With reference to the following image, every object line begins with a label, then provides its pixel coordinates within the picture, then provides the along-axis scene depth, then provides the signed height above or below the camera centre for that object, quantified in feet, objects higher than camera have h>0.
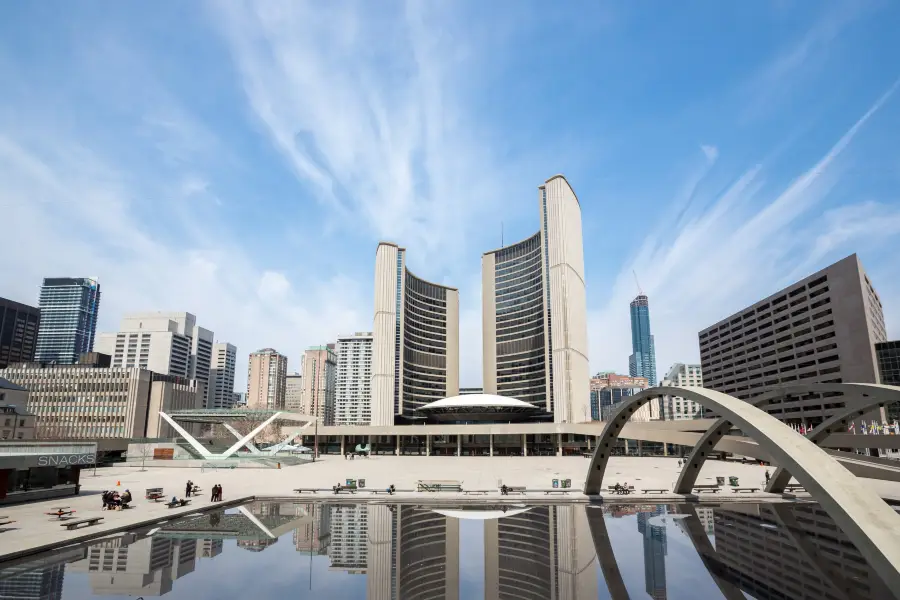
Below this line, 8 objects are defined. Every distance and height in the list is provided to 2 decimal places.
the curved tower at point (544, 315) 387.75 +87.73
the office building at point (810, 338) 313.53 +58.02
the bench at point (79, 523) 68.52 -12.47
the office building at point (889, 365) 303.89 +33.87
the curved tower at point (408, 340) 422.82 +73.39
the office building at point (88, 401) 390.01 +16.70
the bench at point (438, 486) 111.11 -12.32
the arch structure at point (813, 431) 66.85 +0.70
